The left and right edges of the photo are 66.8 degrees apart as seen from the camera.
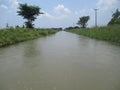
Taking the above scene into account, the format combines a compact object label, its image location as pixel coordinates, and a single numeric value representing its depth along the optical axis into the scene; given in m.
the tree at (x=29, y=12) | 16.71
